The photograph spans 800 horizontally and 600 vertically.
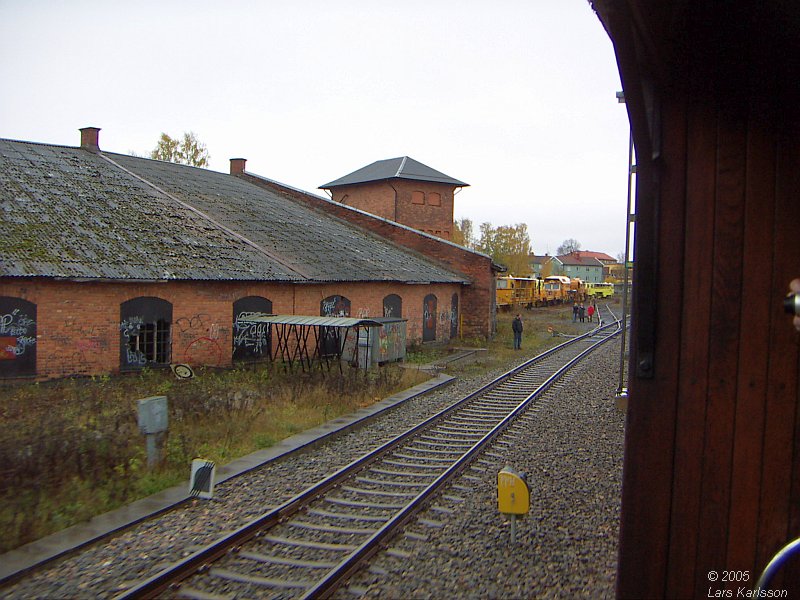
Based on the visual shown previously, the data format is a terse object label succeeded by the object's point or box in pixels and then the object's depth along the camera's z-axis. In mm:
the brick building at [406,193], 37281
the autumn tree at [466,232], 72625
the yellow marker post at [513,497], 6312
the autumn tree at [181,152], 46719
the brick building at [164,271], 14625
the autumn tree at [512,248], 73875
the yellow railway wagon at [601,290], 74125
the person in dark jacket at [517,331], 25828
